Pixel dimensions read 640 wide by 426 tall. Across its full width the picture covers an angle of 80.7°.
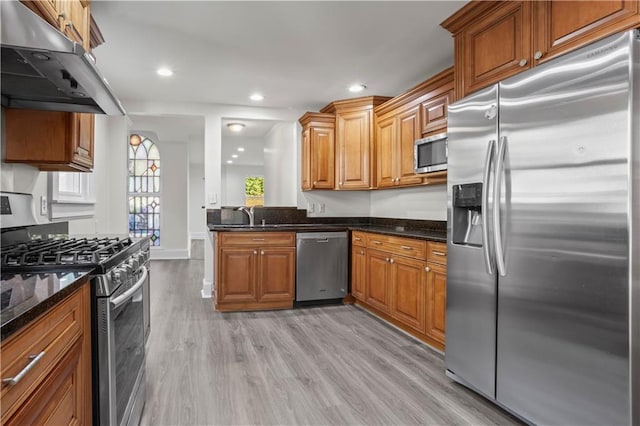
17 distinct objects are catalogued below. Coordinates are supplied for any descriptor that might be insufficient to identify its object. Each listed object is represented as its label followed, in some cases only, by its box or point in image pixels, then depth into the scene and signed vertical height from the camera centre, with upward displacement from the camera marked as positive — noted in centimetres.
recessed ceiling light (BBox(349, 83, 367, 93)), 398 +135
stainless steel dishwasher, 426 -61
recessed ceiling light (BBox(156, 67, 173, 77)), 350 +133
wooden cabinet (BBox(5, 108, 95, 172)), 203 +41
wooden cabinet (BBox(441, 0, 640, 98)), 163 +93
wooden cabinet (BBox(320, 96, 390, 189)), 432 +83
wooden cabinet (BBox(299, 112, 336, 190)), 455 +76
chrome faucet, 486 -1
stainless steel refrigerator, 146 -12
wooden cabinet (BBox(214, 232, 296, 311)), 407 -65
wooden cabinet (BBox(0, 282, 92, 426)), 83 -42
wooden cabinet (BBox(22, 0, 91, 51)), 162 +99
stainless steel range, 139 -35
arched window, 771 +45
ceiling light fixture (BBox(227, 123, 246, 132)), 575 +134
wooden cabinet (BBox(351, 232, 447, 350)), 285 -62
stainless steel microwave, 312 +51
